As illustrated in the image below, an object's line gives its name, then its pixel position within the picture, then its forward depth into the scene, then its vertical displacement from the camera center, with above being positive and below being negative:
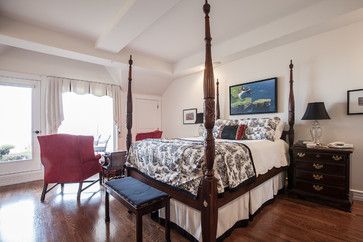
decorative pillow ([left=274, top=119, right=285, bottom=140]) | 3.03 -0.16
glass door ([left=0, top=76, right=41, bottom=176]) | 3.65 -0.09
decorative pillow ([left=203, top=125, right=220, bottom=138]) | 3.47 -0.20
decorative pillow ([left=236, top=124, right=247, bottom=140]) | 3.17 -0.20
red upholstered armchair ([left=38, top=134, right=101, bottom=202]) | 2.82 -0.56
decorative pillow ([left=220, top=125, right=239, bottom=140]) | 3.22 -0.21
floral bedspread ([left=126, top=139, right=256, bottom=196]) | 1.75 -0.45
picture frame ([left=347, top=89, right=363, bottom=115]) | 2.66 +0.25
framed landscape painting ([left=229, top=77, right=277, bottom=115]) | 3.50 +0.44
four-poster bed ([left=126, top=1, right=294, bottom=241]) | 1.56 -0.42
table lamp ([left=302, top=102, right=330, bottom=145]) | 2.69 +0.07
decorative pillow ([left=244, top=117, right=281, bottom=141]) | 2.97 -0.13
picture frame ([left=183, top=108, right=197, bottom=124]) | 4.97 +0.11
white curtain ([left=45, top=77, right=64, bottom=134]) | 4.00 +0.33
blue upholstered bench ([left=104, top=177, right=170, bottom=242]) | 1.59 -0.70
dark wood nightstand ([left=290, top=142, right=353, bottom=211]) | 2.39 -0.74
